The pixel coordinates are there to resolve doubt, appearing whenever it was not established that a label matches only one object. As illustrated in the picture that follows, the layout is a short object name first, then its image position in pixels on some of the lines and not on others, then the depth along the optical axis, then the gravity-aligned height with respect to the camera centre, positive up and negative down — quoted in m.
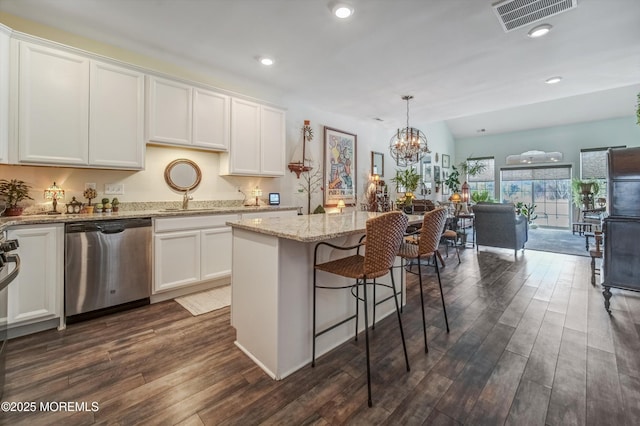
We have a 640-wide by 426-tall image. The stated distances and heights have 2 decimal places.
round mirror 3.54 +0.53
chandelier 4.80 +1.24
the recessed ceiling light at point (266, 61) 3.35 +1.89
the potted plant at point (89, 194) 2.92 +0.22
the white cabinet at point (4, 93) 2.28 +1.02
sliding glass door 8.14 +0.77
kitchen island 1.76 -0.55
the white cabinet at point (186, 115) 3.11 +1.21
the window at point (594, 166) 7.44 +1.33
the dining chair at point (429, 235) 2.13 -0.16
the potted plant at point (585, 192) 6.79 +0.57
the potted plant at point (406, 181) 6.38 +0.80
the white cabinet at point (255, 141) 3.81 +1.08
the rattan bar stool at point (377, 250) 1.64 -0.22
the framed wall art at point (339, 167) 5.39 +0.98
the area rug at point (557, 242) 5.49 -0.62
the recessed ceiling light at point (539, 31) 2.65 +1.80
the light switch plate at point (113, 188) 3.11 +0.30
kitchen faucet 3.58 +0.20
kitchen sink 3.43 +0.08
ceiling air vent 2.30 +1.77
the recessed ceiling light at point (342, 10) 2.34 +1.77
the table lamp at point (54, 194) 2.71 +0.21
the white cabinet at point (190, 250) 2.95 -0.40
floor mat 2.84 -0.94
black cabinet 2.63 -0.09
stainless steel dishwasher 2.47 -0.48
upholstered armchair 4.94 -0.21
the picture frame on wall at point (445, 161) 9.27 +1.83
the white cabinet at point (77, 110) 2.45 +1.01
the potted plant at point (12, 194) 2.46 +0.19
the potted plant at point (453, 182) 9.38 +1.12
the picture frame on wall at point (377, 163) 6.48 +1.23
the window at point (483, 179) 9.33 +1.23
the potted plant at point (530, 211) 8.44 +0.11
